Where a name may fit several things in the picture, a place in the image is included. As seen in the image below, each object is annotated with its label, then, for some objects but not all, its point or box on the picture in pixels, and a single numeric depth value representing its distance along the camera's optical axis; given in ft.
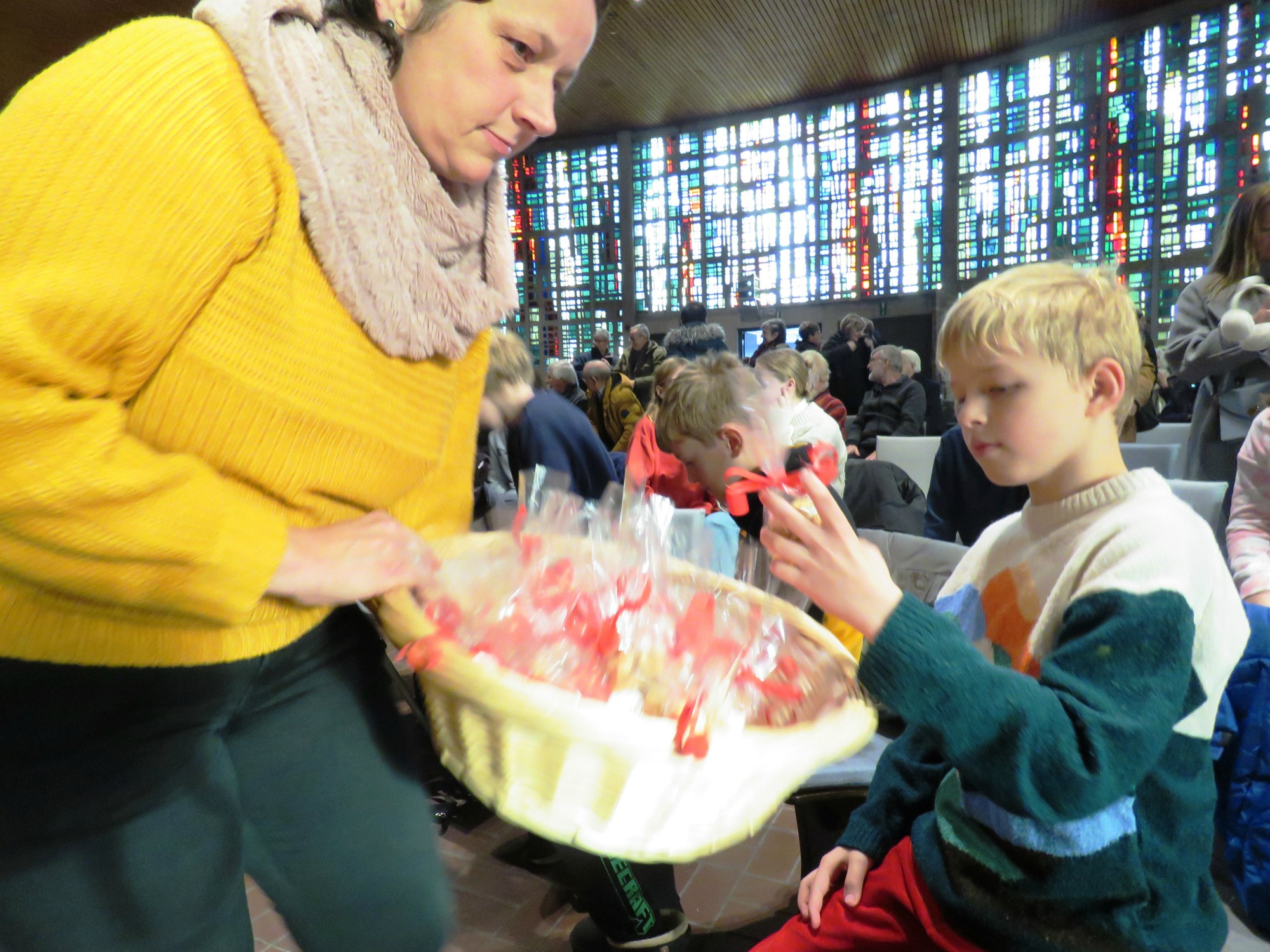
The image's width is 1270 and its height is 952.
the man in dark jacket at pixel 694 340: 18.54
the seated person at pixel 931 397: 21.34
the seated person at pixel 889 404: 19.74
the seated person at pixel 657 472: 4.20
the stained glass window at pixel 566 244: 45.09
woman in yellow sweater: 2.10
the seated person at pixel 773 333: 26.17
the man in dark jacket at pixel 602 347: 32.13
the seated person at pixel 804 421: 6.64
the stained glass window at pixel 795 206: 39.14
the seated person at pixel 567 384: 23.12
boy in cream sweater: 2.98
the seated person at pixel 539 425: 9.81
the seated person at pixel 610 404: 22.24
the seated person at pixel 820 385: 16.68
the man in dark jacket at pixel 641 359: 23.36
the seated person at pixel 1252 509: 6.79
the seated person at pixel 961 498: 9.46
